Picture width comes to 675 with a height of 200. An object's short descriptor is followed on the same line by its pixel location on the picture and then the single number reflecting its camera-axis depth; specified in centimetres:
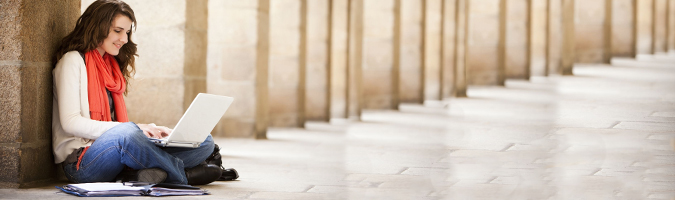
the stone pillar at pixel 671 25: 2806
